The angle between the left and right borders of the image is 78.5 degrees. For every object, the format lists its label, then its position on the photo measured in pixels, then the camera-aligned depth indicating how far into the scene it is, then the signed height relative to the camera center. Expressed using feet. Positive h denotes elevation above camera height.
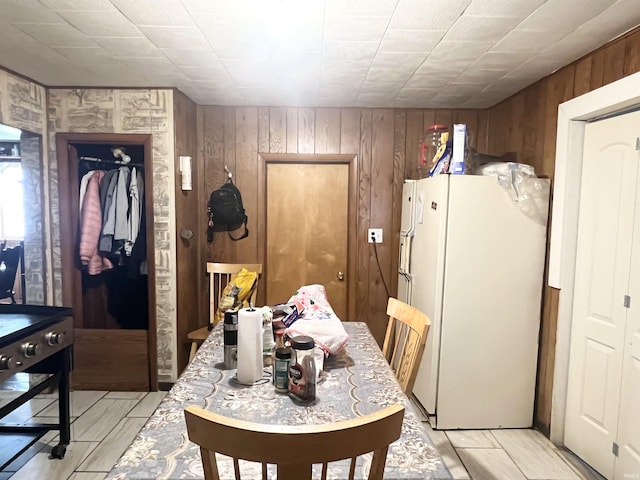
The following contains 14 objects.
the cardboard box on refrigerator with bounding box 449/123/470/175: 8.21 +1.36
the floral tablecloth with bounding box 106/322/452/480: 3.29 -2.13
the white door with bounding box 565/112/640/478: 6.70 -1.24
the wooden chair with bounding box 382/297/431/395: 5.25 -1.78
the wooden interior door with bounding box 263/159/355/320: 11.39 -0.46
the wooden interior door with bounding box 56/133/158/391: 9.86 -3.34
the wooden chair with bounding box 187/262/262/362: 9.91 -1.97
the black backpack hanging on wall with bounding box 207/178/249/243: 10.89 +0.10
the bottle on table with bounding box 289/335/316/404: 4.28 -1.77
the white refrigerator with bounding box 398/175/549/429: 8.16 -1.78
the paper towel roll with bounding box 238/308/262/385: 4.68 -1.61
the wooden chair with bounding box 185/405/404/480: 2.52 -1.48
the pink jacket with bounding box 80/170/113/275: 9.70 -0.49
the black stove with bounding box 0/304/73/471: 5.95 -2.46
